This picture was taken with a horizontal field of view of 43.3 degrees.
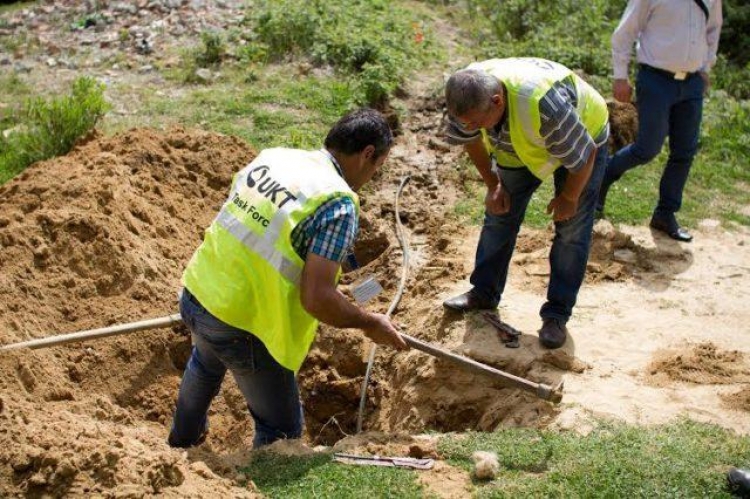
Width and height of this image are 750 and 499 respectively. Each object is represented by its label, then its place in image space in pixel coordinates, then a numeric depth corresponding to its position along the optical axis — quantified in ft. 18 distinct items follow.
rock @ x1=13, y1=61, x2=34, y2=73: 33.60
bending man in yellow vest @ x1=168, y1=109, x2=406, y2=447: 13.03
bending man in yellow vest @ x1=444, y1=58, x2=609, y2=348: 15.92
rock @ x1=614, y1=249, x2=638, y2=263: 23.15
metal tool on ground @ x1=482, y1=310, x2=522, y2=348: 19.11
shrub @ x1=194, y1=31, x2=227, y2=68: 33.58
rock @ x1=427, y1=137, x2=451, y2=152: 27.86
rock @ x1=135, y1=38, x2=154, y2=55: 34.91
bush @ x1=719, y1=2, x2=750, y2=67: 36.91
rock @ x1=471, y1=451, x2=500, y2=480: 14.21
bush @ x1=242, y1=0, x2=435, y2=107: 31.09
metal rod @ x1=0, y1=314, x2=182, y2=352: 17.16
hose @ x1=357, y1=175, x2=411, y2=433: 19.26
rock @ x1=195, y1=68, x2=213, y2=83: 32.07
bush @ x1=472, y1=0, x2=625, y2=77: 33.30
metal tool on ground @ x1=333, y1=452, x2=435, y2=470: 14.55
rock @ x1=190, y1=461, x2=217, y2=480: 13.65
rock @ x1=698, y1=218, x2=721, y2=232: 25.08
